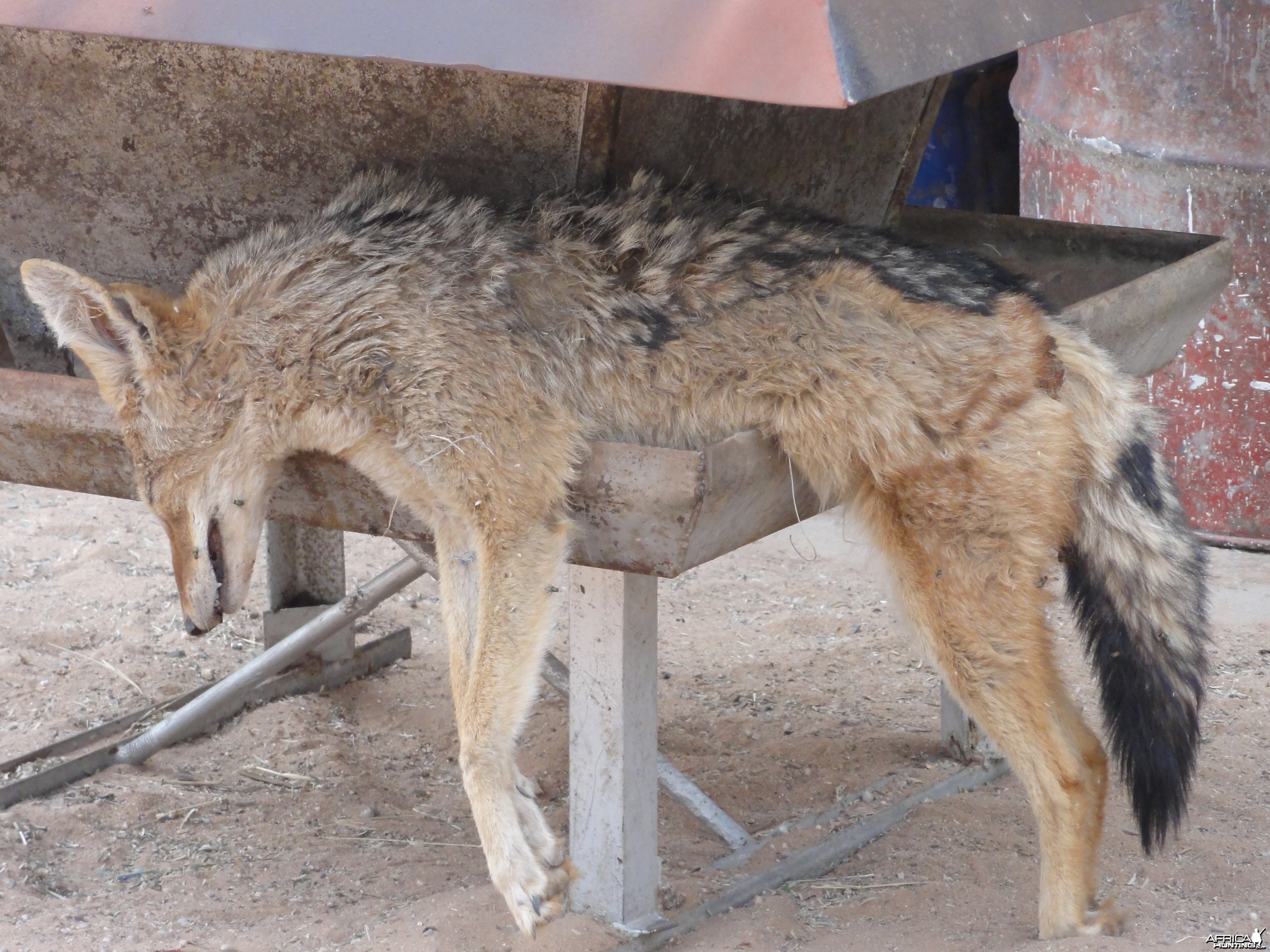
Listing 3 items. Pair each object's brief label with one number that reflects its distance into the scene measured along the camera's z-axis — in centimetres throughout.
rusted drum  1142
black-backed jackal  604
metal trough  548
